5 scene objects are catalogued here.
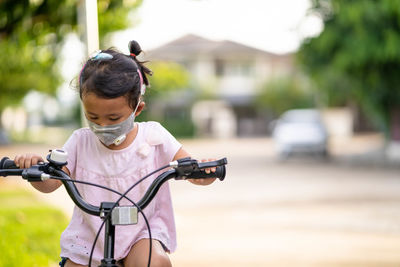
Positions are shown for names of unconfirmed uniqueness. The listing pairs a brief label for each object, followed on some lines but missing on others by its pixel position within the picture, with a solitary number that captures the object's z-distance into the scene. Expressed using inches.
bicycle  77.0
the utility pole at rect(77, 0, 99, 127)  139.9
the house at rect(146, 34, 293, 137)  1968.5
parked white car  841.5
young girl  85.0
